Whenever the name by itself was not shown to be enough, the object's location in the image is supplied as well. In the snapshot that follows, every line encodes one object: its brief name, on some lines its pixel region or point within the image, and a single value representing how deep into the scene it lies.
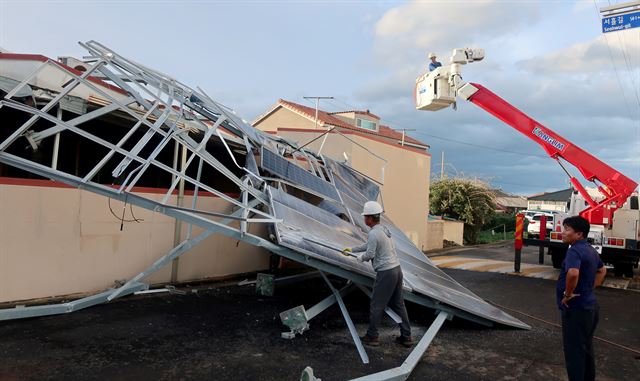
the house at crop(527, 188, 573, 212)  54.25
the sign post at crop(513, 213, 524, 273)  12.05
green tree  21.97
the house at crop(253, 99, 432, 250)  13.38
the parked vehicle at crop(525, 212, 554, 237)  24.02
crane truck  9.55
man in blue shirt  4.00
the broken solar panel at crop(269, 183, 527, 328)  5.30
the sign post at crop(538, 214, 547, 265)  11.29
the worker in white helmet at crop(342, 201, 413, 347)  5.27
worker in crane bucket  9.82
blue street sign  9.59
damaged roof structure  4.98
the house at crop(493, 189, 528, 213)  58.28
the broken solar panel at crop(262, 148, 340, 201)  6.94
